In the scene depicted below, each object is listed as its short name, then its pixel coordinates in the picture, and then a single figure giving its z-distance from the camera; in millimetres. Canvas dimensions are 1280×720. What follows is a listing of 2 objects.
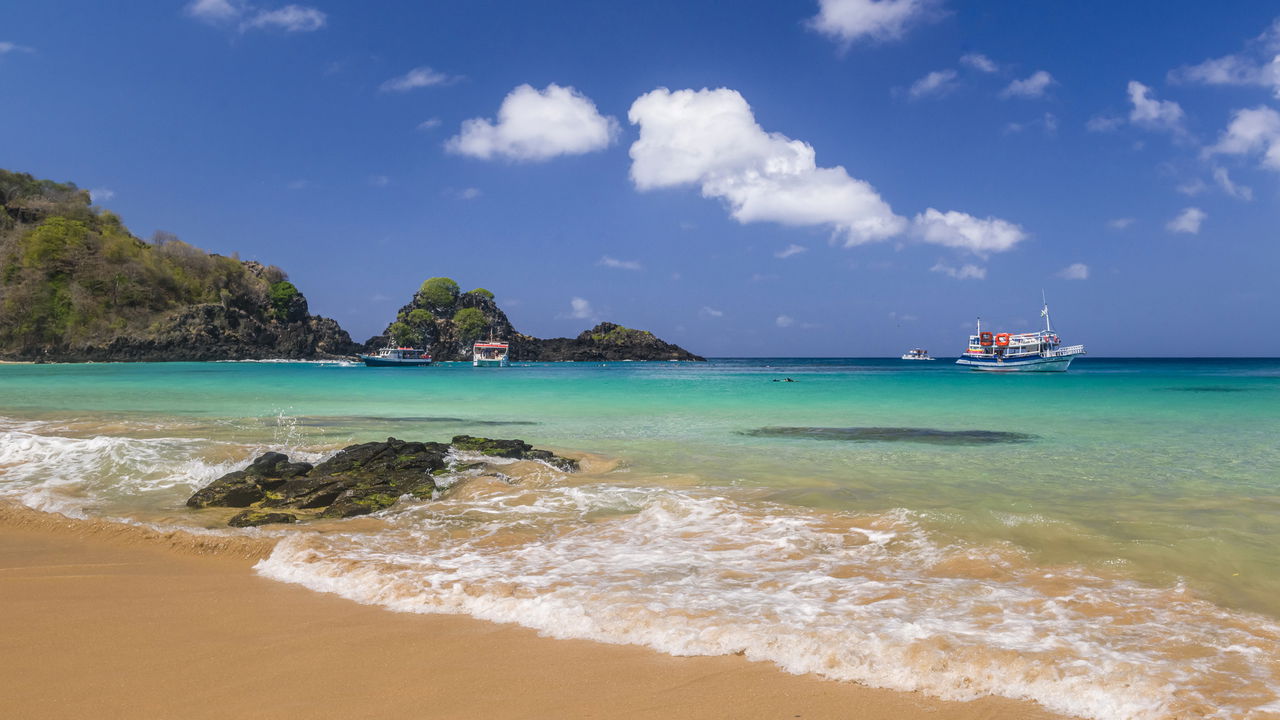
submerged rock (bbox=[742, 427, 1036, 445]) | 15727
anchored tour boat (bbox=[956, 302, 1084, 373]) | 75875
